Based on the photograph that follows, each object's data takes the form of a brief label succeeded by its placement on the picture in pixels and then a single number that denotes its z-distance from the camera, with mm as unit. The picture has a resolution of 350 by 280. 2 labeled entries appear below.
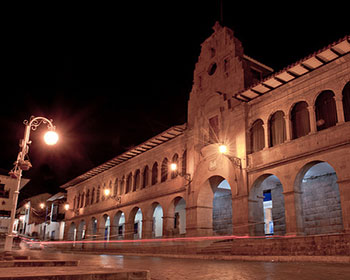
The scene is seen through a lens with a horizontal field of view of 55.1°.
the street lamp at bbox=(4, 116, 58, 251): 11867
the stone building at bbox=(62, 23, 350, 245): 15141
